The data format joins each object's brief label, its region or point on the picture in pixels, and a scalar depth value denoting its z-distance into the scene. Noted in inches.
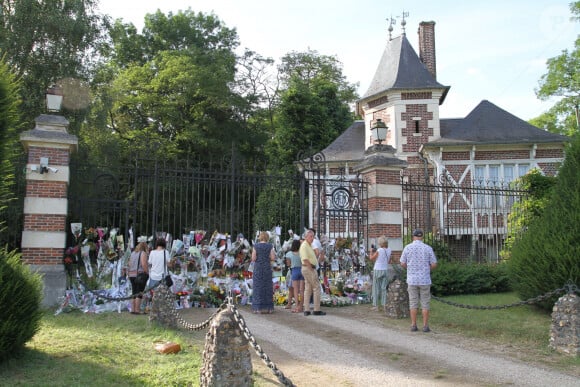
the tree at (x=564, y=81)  980.1
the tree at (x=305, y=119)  1024.9
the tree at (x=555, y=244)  310.8
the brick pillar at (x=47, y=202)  339.3
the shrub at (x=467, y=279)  468.8
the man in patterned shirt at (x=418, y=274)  299.4
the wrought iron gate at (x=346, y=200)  433.4
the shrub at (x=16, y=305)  203.0
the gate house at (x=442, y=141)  766.5
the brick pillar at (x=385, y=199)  425.4
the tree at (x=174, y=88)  1051.9
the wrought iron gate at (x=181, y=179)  372.8
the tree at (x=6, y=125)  230.1
